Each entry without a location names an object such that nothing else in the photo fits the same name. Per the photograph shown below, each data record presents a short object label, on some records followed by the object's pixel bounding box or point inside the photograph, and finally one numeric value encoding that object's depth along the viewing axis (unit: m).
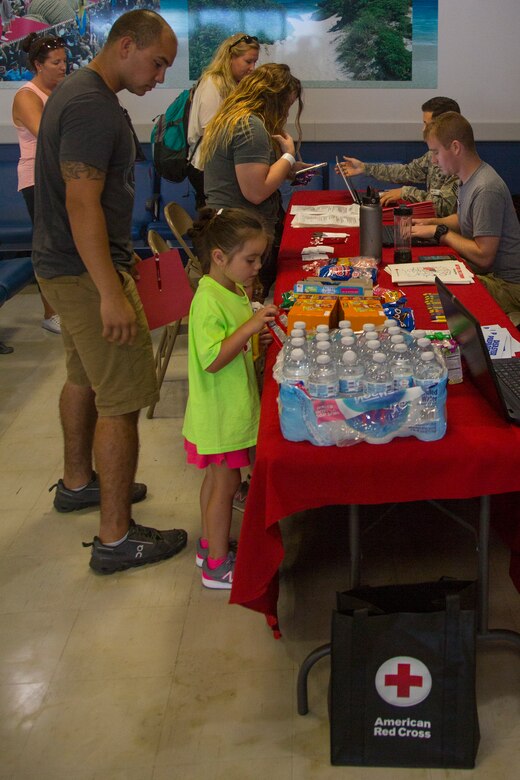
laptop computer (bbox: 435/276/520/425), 1.84
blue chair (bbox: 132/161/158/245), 5.87
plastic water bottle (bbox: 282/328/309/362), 1.93
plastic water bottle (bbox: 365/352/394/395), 1.76
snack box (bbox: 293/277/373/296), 2.59
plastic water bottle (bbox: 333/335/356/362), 1.93
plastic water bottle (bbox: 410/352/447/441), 1.77
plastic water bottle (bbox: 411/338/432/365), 1.88
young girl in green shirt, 2.25
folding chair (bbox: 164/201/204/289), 3.70
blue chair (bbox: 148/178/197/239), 5.97
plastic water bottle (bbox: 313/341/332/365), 1.86
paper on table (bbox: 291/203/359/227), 4.00
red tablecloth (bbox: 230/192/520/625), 1.81
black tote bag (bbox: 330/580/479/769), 1.78
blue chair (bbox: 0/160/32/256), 6.09
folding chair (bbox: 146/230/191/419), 3.79
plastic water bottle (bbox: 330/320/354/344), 2.01
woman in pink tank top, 4.23
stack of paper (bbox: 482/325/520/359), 2.35
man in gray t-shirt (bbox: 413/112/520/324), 3.25
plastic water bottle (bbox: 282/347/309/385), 1.81
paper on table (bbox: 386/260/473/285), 2.95
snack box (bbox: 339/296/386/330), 2.28
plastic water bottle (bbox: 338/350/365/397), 1.78
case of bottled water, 1.76
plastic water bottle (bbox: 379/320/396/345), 2.02
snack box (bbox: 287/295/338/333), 2.27
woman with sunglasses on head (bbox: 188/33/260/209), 3.66
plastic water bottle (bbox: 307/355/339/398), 1.76
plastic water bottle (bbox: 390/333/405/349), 1.91
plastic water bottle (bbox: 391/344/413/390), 1.78
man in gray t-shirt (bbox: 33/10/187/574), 2.27
